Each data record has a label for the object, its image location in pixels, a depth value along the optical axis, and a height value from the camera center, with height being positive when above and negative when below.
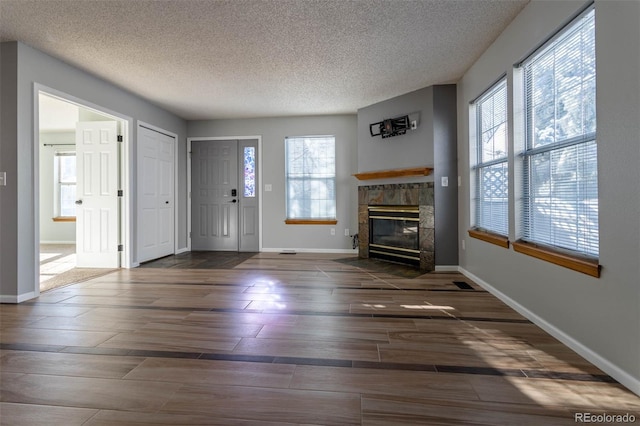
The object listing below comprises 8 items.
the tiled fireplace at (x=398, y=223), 4.36 -0.16
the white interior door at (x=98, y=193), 4.51 +0.28
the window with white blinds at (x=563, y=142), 1.92 +0.42
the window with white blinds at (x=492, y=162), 3.04 +0.46
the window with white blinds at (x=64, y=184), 7.31 +0.65
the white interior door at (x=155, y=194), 4.85 +0.30
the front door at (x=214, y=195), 6.07 +0.32
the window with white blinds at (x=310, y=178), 5.82 +0.58
